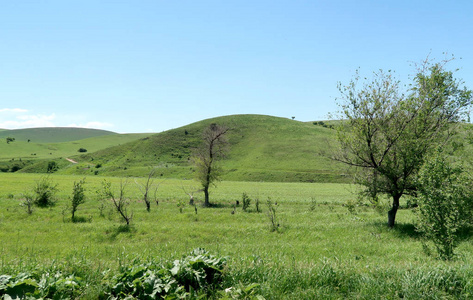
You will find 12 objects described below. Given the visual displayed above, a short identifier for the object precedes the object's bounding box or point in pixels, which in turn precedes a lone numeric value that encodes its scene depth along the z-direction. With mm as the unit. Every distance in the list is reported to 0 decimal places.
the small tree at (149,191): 30541
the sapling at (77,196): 25500
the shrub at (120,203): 22703
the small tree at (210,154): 39125
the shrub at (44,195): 32062
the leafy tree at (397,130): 19078
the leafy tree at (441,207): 10648
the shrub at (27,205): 27089
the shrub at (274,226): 20958
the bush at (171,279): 5359
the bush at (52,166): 121406
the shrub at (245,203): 32931
